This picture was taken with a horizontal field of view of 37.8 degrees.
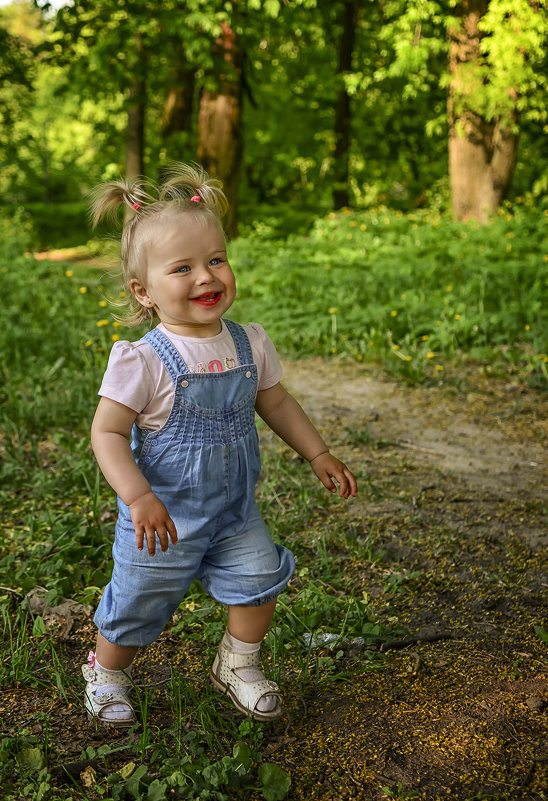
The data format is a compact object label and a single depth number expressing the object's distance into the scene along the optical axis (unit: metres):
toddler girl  2.06
